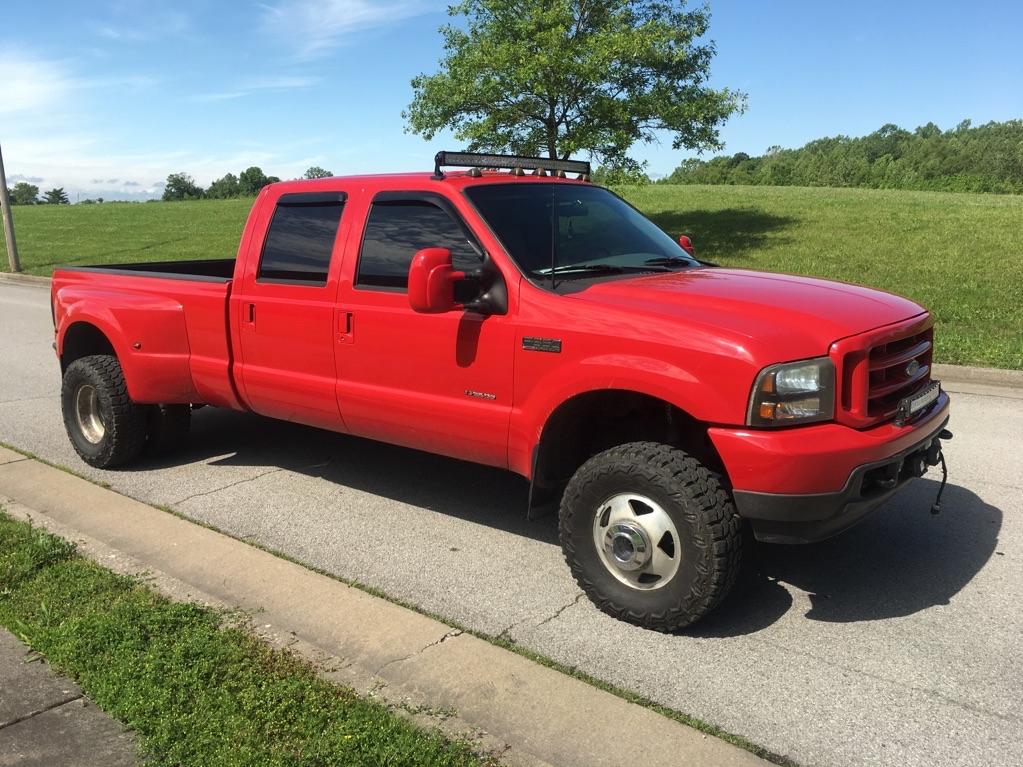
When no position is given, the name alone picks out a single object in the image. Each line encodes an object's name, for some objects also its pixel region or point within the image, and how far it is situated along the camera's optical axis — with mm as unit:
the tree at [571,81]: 19281
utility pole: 20928
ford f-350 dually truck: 3402
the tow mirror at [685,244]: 5332
